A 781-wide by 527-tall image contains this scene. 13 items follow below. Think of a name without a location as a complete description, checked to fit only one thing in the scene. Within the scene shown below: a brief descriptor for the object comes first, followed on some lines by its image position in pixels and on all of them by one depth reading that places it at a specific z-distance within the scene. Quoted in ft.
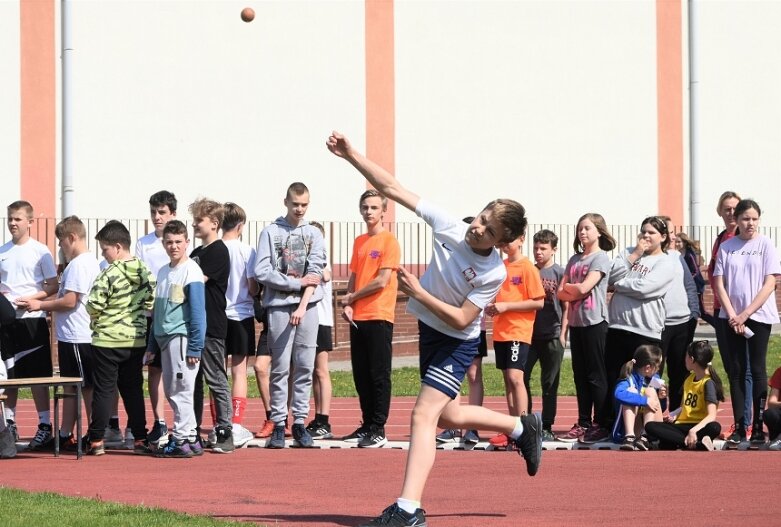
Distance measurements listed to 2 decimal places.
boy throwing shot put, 23.18
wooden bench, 32.83
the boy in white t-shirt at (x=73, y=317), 34.91
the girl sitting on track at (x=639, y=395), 34.86
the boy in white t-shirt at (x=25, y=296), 35.88
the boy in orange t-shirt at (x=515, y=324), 34.96
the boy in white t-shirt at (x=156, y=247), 35.42
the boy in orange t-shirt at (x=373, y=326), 35.81
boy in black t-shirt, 34.37
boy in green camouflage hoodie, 33.88
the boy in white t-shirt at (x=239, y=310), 36.14
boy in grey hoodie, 35.14
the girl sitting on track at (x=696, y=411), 33.86
